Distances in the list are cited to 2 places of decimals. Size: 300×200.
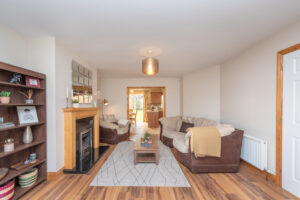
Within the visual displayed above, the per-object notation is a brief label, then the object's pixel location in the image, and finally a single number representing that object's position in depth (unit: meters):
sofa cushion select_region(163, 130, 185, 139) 3.67
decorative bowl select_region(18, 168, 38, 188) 1.97
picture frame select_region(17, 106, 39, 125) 2.01
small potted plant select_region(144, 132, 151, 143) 2.96
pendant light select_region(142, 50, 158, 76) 2.51
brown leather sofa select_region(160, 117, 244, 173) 2.45
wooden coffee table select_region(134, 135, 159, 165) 2.72
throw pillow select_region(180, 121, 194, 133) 3.96
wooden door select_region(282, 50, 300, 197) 1.90
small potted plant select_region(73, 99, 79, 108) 2.75
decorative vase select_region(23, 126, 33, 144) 2.06
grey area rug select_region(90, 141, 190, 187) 2.16
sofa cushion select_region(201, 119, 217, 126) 3.37
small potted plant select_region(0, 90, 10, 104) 1.74
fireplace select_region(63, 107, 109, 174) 2.54
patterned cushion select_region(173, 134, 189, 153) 2.58
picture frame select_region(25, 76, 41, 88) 2.02
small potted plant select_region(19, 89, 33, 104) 2.04
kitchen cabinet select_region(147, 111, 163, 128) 7.06
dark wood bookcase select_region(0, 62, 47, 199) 1.86
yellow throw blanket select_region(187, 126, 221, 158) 2.35
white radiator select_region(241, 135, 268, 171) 2.29
